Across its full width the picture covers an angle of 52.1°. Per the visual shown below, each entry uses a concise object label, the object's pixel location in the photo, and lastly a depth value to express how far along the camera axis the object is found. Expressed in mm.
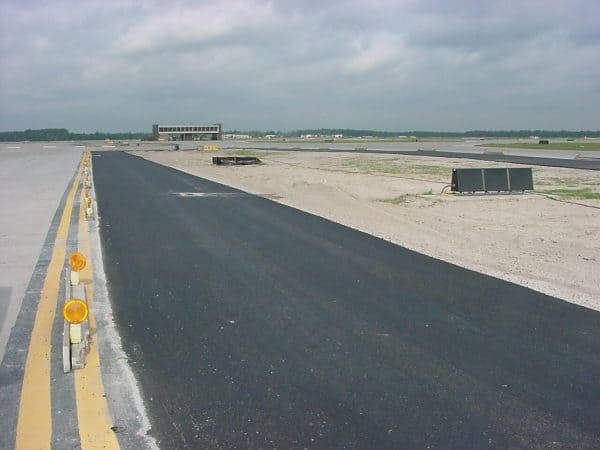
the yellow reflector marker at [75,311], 4898
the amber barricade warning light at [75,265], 6562
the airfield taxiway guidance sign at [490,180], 20203
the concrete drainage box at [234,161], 43312
